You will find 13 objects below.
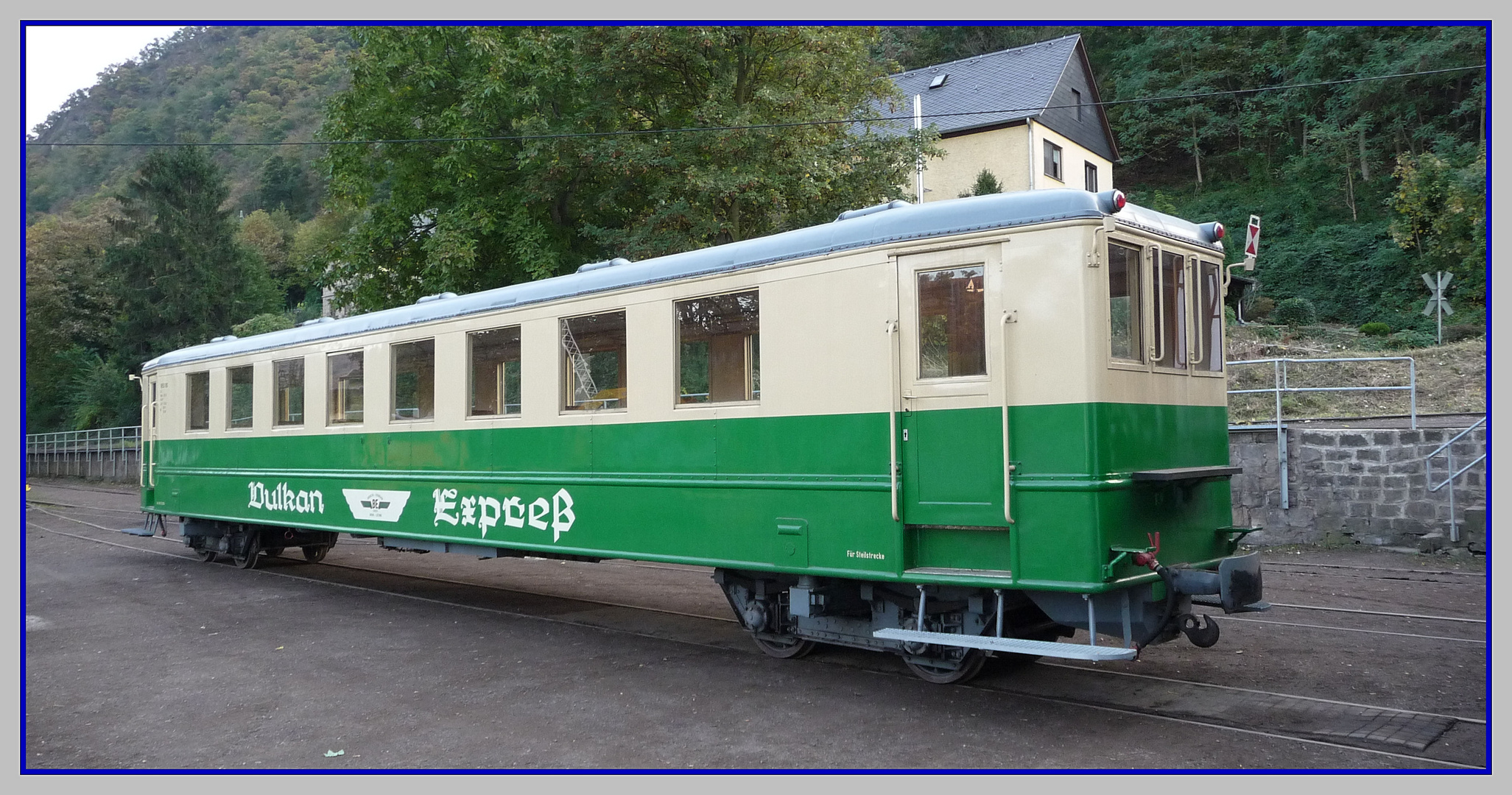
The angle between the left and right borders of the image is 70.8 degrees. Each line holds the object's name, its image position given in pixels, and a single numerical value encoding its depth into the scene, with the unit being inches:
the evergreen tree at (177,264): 1891.0
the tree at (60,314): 1989.4
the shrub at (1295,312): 1182.3
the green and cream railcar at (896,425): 242.1
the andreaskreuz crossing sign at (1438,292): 741.3
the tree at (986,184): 1195.3
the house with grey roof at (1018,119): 1286.9
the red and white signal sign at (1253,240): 307.7
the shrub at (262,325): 1705.2
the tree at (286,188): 3198.8
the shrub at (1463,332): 970.7
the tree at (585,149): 613.9
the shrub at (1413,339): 1008.9
